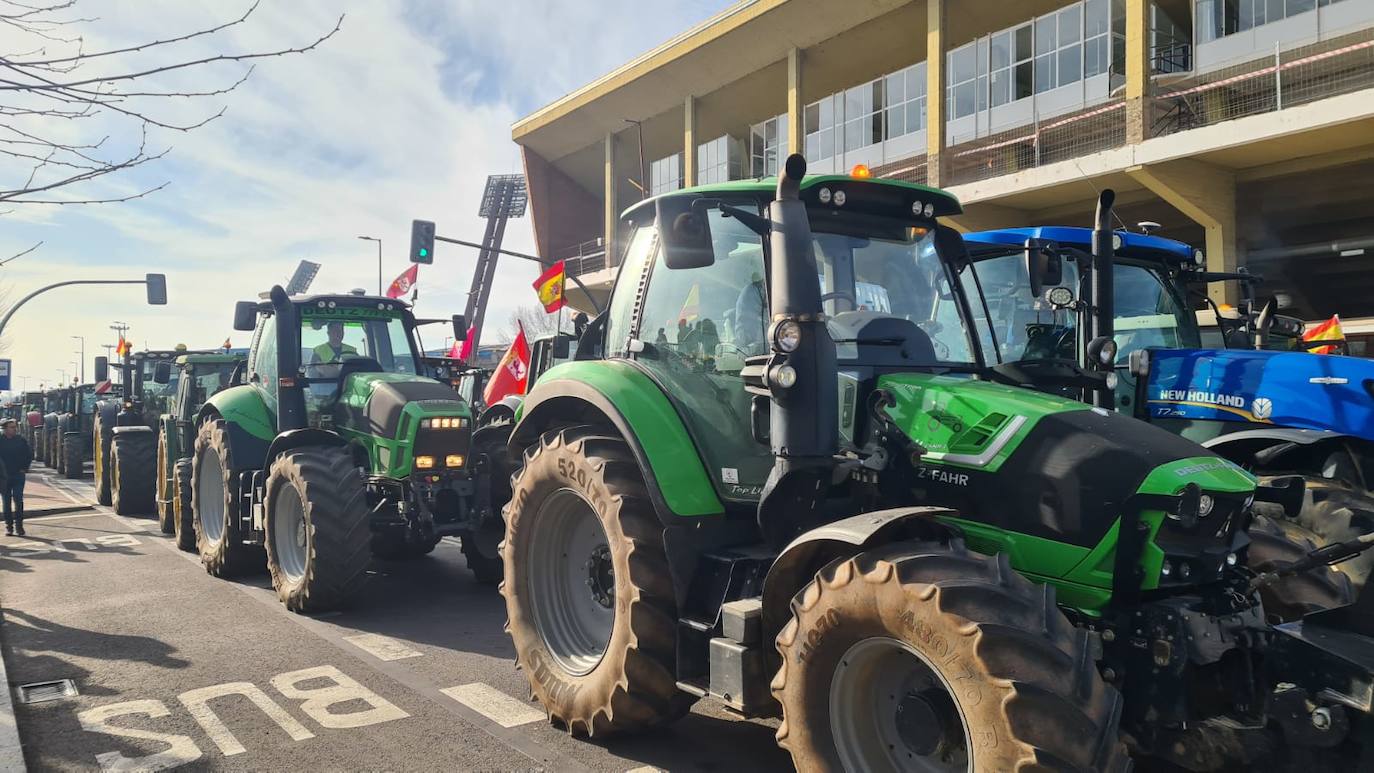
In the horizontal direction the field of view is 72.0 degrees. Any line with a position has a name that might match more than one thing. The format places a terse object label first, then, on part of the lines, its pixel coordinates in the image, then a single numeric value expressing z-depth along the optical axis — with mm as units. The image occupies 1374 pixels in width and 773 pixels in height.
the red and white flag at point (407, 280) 18047
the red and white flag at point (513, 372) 12703
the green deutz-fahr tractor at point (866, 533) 3027
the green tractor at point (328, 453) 7227
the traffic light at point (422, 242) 18062
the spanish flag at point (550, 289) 13875
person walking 12984
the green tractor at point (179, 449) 10555
